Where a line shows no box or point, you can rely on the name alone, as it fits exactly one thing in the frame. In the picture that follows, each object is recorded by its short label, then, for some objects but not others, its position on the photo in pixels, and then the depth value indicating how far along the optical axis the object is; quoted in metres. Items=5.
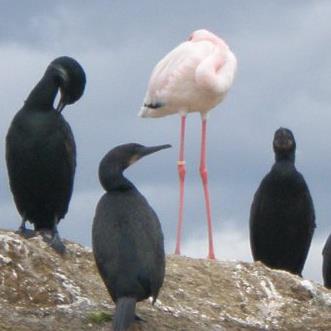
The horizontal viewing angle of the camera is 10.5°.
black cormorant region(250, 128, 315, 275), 17.59
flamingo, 18.59
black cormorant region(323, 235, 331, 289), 18.16
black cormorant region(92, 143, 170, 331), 12.27
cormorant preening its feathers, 14.30
